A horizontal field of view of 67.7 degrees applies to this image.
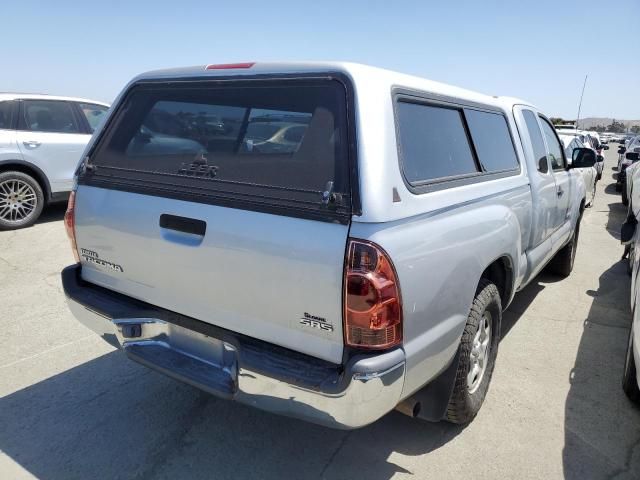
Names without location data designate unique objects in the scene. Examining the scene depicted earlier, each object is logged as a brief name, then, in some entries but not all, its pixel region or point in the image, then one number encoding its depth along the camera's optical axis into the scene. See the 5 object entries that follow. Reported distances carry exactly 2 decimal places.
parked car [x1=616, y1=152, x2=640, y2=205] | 9.68
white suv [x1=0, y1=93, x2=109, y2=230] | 6.70
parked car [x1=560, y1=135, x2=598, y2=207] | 8.27
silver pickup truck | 1.89
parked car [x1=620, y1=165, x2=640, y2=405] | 2.69
